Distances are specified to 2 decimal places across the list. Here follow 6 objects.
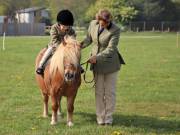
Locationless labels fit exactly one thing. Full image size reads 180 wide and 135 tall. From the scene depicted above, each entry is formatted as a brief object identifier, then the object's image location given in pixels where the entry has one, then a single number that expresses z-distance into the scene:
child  15.80
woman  15.75
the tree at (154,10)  147.25
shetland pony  14.90
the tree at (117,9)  145.04
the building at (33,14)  167.78
